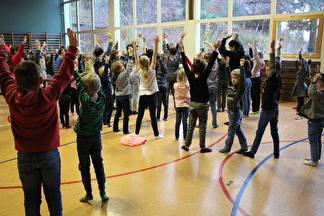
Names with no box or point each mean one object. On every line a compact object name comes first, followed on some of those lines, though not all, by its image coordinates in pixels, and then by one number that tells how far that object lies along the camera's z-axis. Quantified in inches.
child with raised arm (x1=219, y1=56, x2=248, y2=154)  154.4
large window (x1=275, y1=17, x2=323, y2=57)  311.9
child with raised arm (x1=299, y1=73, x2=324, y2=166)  139.0
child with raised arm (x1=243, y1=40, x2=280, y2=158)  146.3
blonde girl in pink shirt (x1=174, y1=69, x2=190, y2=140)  176.9
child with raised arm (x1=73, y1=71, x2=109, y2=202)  102.7
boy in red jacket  73.2
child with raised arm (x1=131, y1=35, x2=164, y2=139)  183.8
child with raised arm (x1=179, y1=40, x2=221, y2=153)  152.9
